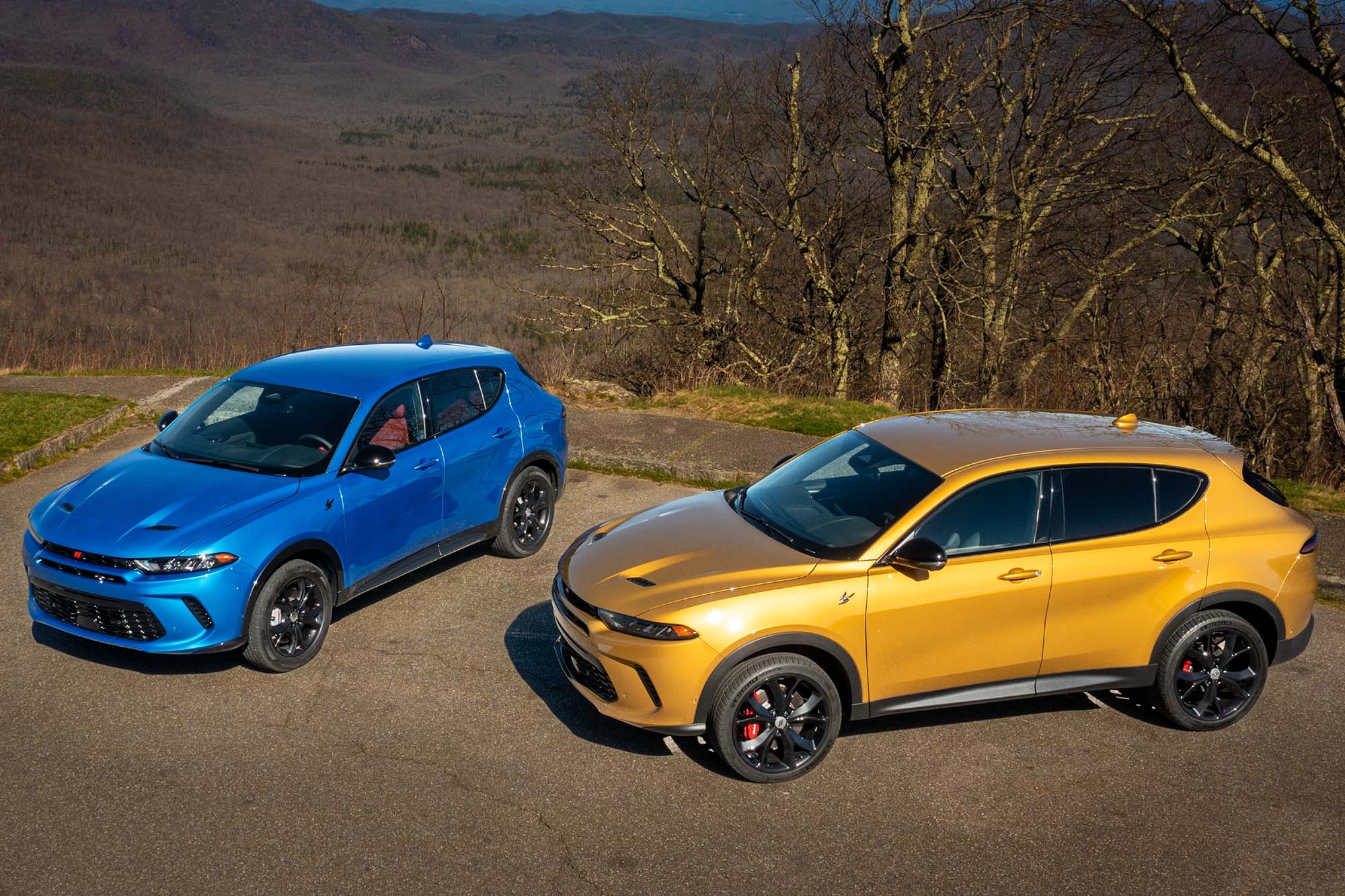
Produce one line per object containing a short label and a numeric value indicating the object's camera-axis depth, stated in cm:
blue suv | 552
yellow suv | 483
